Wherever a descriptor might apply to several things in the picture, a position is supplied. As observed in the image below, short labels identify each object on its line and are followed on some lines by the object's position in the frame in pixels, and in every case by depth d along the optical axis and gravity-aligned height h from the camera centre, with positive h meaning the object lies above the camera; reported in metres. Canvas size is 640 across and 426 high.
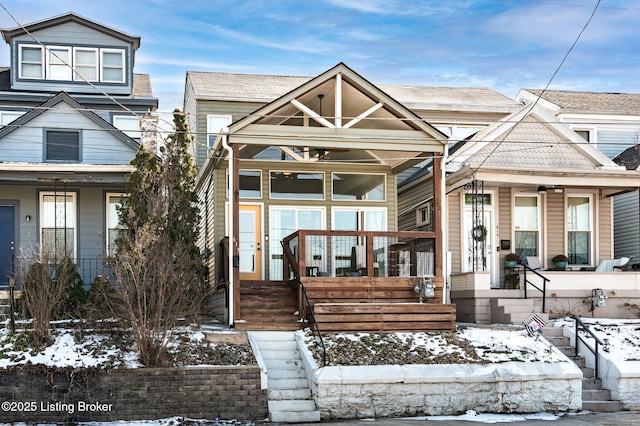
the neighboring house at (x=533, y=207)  19.75 +0.96
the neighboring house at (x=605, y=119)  24.62 +4.07
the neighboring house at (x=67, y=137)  21.05 +3.02
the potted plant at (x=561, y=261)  21.06 -0.48
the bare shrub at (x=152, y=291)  13.75 -0.78
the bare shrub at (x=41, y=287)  14.39 -0.73
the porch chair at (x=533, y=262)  20.38 -0.49
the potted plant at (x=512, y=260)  20.80 -0.44
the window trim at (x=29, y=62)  24.75 +5.78
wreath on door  20.00 +0.26
